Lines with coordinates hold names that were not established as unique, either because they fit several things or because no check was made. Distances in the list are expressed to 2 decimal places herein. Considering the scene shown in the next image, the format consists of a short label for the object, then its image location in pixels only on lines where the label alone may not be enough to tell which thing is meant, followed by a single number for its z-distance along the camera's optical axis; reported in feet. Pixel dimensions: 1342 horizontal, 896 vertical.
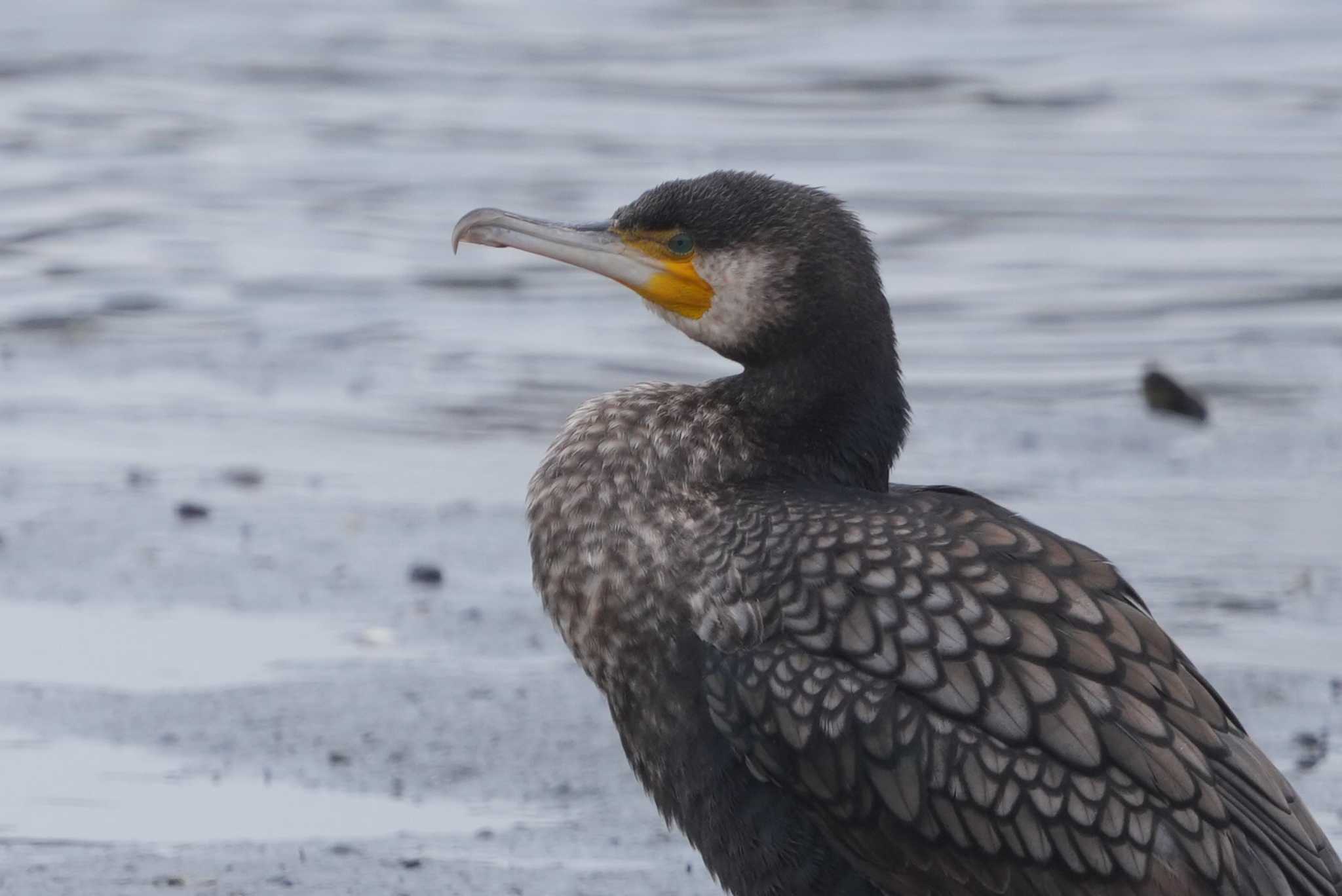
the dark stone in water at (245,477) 51.96
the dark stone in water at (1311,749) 37.73
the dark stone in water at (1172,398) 57.67
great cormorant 26.89
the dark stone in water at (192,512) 49.49
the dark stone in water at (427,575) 46.16
